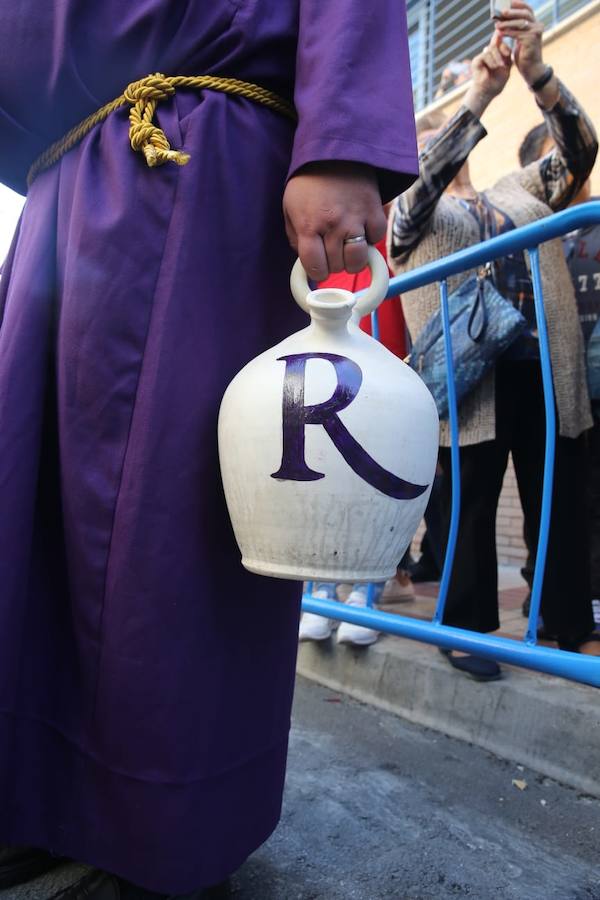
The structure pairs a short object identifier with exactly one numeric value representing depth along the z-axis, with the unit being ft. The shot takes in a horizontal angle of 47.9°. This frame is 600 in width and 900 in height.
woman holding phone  6.23
